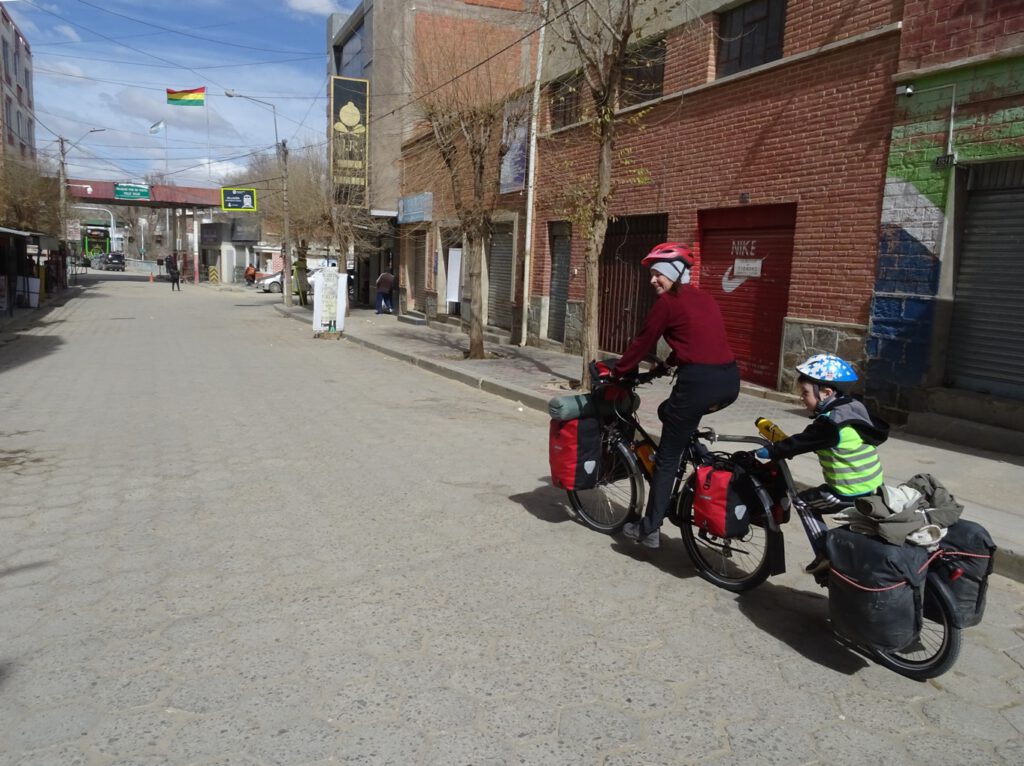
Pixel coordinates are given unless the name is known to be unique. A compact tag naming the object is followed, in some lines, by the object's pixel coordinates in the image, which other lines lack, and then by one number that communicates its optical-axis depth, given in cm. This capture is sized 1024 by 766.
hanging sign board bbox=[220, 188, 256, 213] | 3803
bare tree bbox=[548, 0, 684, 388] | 969
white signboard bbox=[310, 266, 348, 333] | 1892
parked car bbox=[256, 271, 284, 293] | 4516
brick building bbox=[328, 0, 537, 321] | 1780
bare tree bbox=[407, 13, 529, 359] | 1397
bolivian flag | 3709
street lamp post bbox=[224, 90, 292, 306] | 2980
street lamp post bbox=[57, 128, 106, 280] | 3694
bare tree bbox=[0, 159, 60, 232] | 2928
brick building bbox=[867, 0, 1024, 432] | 759
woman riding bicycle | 416
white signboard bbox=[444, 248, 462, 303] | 2098
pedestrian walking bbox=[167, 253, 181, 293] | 4566
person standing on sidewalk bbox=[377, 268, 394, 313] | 2728
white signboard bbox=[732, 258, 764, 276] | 1091
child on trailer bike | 350
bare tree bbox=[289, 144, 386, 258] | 2584
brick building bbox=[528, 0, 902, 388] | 915
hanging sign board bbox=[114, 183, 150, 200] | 5156
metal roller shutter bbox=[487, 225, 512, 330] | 1872
